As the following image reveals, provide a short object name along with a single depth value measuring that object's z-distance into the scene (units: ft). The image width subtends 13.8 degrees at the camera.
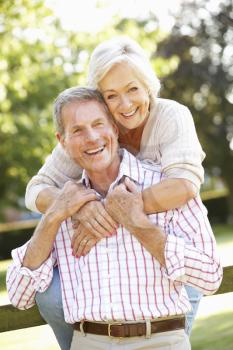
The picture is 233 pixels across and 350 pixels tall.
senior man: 11.37
